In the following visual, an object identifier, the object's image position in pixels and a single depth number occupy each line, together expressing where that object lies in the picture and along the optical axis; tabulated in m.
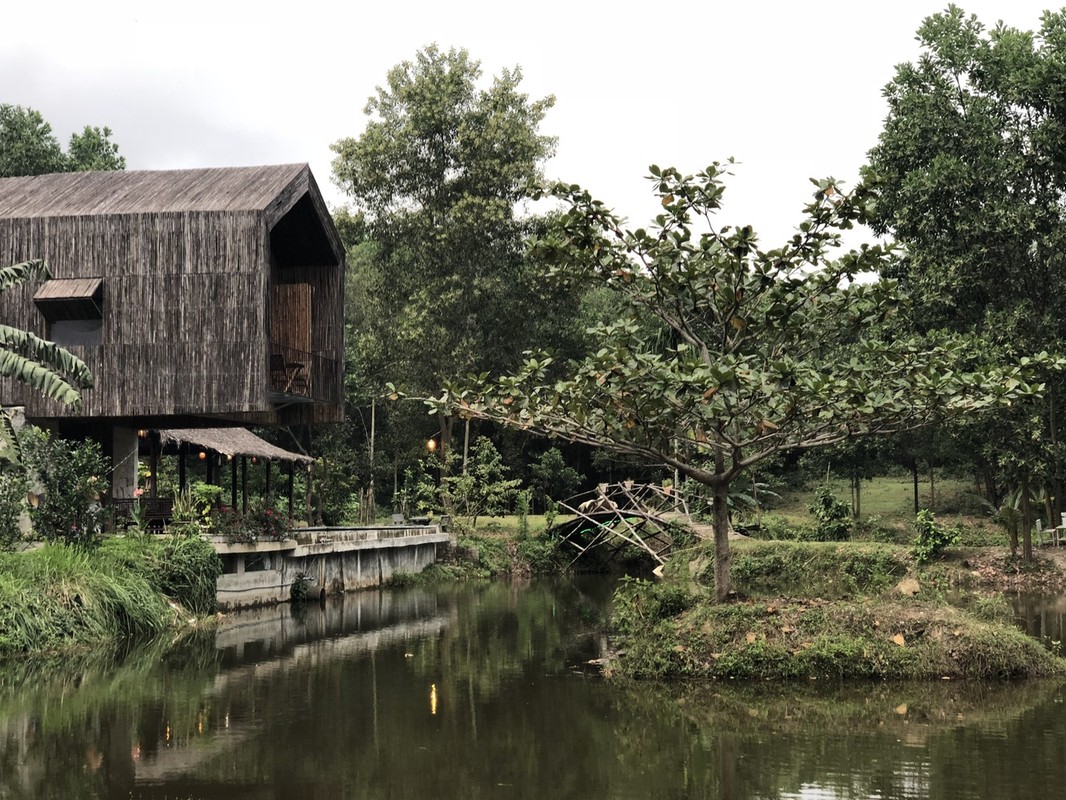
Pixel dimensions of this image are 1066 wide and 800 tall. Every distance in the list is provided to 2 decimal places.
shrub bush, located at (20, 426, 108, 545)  20.22
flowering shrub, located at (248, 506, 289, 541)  24.56
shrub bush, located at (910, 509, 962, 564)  29.22
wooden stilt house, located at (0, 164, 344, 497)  24.19
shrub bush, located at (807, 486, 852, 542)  30.92
